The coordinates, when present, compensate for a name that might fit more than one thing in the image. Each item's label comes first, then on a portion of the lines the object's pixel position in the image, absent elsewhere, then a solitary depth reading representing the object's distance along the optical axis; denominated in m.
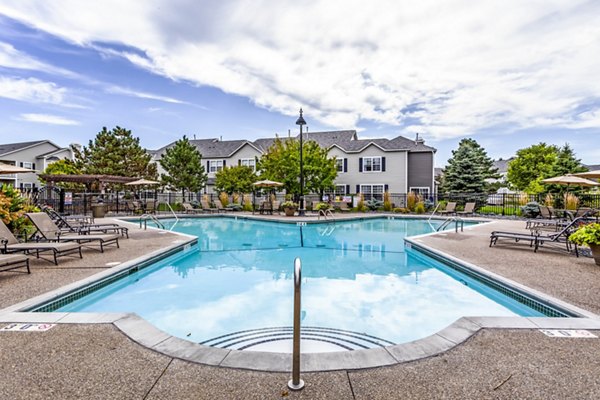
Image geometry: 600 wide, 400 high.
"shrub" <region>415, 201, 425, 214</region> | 22.11
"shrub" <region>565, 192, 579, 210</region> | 17.09
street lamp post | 19.30
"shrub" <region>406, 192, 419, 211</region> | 22.83
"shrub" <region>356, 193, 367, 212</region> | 24.03
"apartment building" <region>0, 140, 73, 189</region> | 34.31
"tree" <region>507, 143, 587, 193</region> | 36.53
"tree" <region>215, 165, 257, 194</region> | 27.38
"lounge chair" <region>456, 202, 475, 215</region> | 19.27
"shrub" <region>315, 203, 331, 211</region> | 20.52
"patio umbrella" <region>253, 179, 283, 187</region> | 21.06
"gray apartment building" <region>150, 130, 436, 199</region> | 28.70
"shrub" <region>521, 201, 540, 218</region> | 18.00
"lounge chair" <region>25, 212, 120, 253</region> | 7.47
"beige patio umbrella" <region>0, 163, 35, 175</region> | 8.34
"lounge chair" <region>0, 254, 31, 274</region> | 5.18
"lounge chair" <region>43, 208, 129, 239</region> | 9.24
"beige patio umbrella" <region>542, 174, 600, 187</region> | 12.32
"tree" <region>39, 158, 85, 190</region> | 32.84
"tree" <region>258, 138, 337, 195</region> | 24.08
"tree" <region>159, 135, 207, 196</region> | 28.66
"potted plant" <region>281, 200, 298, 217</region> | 19.44
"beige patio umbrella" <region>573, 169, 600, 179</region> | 9.57
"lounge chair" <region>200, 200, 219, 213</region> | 23.14
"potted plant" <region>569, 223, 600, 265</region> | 6.32
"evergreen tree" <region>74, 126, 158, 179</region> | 27.94
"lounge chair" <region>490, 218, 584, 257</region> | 7.98
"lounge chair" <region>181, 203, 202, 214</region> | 21.15
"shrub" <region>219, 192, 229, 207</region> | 24.59
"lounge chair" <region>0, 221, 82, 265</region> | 6.09
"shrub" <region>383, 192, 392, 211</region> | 23.56
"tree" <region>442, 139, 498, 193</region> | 26.88
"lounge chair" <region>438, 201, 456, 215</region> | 19.62
